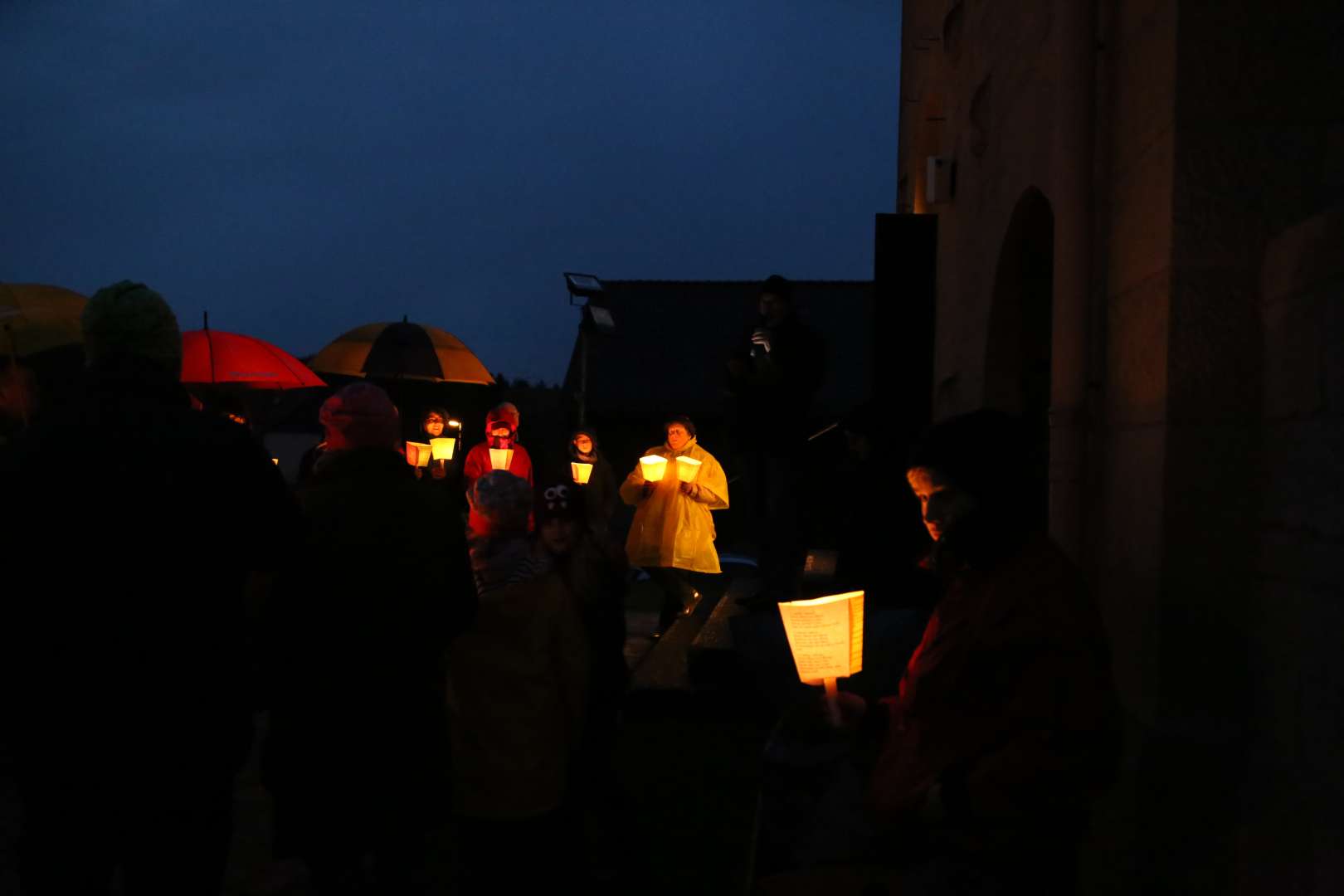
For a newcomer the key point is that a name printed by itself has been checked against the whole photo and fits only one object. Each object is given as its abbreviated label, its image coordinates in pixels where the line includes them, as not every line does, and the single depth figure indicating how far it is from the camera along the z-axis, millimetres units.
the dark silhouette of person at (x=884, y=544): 6074
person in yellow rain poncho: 9727
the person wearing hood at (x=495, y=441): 10570
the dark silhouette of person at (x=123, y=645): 2773
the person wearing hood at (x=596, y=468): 10086
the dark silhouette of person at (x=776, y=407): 7344
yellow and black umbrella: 11758
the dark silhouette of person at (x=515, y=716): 3912
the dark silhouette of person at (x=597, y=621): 4715
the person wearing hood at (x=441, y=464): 10969
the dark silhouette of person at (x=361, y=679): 3664
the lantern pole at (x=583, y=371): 12189
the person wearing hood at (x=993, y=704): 2410
